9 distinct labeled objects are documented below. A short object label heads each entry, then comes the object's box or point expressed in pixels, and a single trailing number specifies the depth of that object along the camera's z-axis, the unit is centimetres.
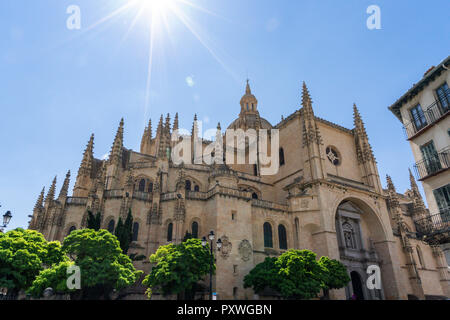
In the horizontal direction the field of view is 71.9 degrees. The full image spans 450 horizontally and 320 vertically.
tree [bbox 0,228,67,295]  1608
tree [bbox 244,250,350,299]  2016
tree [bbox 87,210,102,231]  2250
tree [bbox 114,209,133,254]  2188
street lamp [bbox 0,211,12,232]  1316
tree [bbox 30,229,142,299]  1625
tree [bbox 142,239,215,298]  1791
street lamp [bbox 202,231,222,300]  1547
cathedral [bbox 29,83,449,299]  2522
